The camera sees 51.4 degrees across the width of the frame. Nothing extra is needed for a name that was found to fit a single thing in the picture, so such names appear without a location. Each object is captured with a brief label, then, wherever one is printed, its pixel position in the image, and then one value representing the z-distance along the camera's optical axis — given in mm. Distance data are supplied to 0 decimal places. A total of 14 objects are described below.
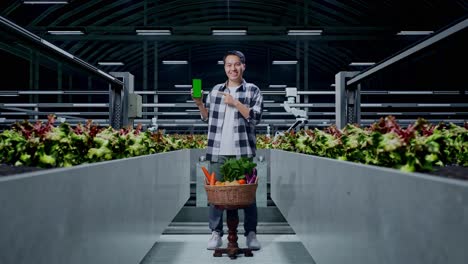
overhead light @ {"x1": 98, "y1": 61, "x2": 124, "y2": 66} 16978
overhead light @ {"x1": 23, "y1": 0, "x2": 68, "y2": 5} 9133
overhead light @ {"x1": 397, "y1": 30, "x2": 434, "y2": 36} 11083
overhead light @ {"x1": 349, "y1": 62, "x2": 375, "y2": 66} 15617
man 3566
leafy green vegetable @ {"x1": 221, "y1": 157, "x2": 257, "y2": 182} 3366
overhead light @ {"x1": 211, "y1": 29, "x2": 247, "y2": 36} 9531
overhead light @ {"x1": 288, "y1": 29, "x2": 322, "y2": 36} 9753
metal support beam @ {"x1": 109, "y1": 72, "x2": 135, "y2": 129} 3715
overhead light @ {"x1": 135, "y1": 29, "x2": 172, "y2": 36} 9700
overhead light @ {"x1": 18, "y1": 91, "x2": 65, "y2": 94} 5156
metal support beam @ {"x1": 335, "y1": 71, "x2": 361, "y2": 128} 3610
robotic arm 4600
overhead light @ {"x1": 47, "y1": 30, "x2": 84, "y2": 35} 10658
